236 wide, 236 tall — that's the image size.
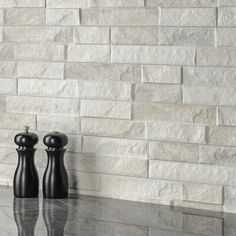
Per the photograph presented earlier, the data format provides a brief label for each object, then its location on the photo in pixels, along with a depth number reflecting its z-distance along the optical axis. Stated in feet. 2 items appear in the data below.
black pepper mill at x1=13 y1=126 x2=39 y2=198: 7.02
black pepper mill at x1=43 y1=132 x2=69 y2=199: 6.94
